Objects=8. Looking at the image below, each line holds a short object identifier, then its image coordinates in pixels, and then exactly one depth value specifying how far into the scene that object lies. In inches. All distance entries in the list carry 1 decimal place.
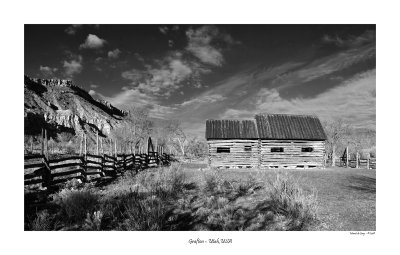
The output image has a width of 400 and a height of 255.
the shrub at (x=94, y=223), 212.4
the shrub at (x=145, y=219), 216.1
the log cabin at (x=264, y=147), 834.6
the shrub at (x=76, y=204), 242.1
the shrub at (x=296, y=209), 228.5
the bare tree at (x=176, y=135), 1838.1
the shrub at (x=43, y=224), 208.2
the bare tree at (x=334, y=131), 1317.7
